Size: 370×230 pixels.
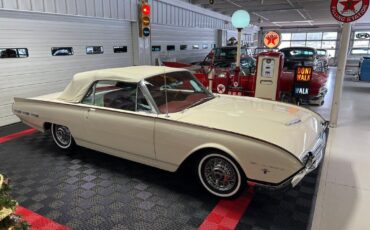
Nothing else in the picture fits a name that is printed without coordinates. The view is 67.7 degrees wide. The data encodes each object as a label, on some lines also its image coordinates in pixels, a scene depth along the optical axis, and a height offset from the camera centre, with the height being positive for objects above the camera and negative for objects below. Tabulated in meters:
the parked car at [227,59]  8.45 -0.22
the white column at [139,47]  8.35 +0.11
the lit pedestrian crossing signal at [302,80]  5.61 -0.57
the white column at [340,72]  4.72 -0.33
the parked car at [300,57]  8.47 -0.16
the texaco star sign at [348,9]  4.43 +0.70
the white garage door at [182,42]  9.48 +0.35
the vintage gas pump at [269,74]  5.39 -0.42
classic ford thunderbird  2.37 -0.74
